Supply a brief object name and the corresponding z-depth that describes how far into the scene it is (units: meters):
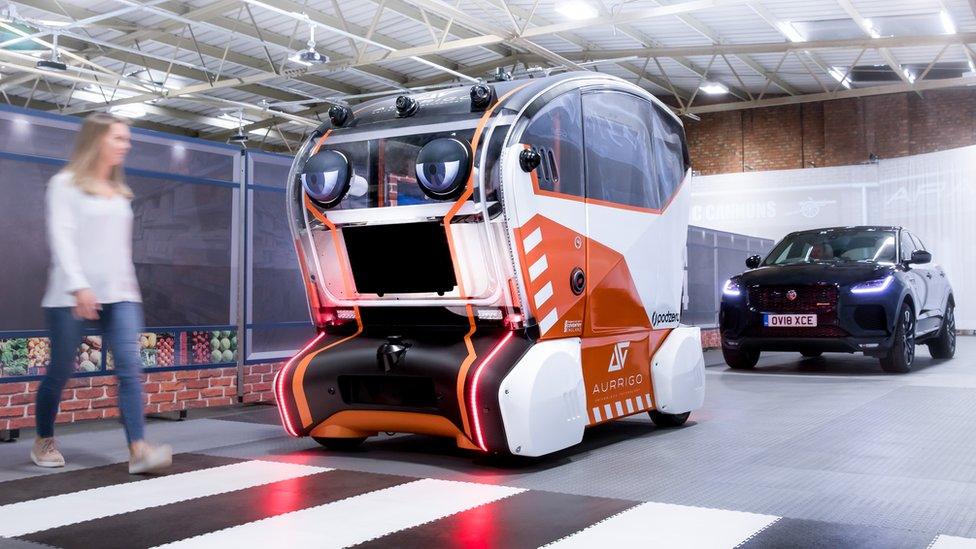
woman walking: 4.26
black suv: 9.35
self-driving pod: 4.57
